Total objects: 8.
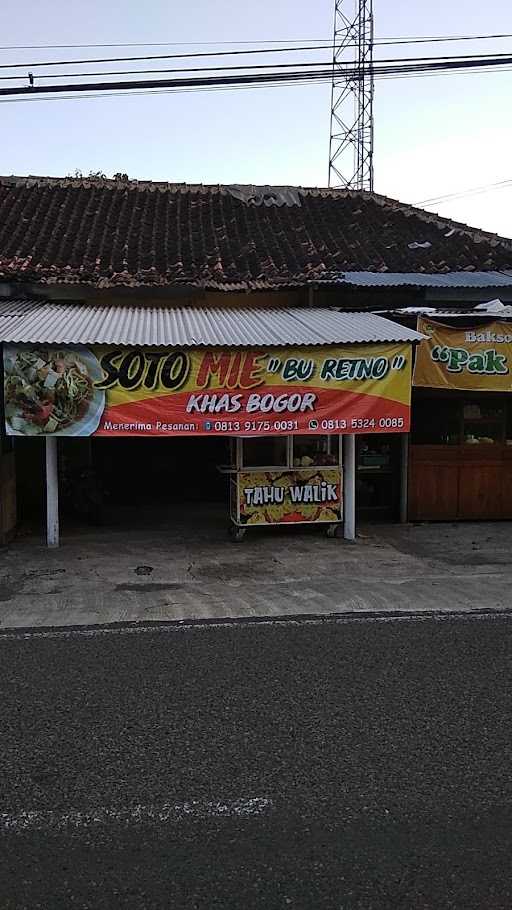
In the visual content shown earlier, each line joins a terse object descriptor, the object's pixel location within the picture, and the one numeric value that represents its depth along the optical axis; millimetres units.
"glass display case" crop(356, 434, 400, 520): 12109
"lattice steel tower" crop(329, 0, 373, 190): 21152
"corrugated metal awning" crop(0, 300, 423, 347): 9352
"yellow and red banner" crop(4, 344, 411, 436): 9242
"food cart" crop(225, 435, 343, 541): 10148
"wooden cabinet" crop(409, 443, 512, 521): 11773
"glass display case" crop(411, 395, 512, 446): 11789
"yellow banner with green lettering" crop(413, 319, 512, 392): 10539
